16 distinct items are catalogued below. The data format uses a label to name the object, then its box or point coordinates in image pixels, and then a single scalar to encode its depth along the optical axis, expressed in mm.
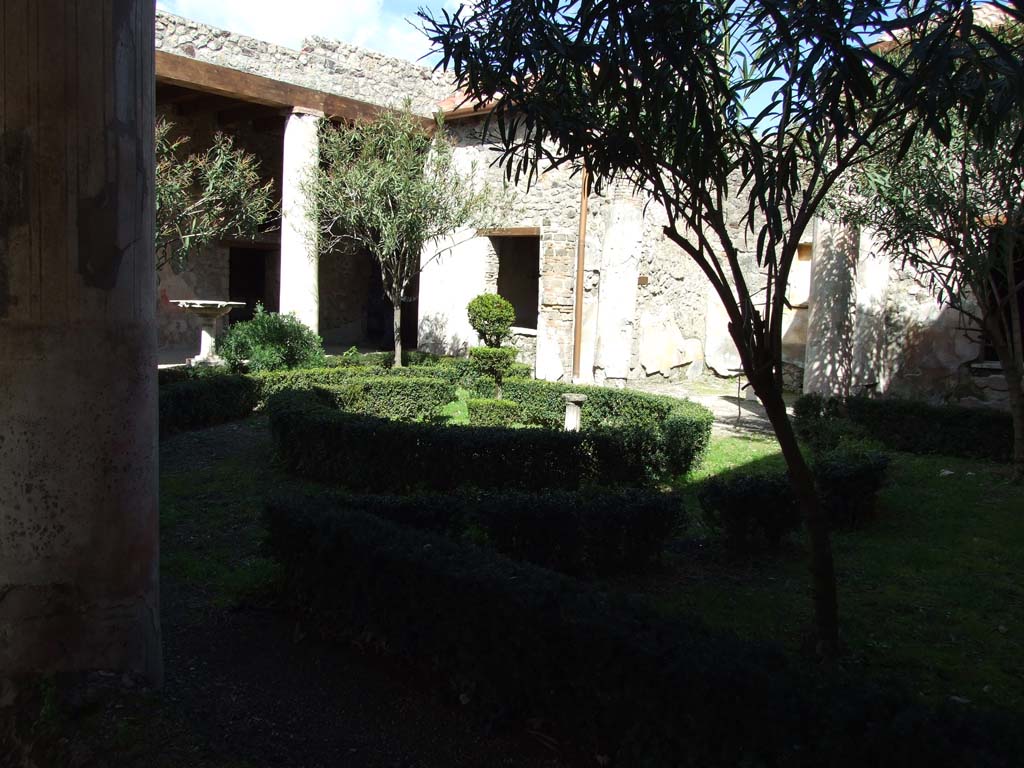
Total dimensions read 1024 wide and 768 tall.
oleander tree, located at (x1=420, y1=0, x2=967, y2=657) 3031
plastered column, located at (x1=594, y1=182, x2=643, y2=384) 14508
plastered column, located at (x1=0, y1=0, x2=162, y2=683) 2873
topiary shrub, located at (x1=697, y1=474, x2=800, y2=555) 5734
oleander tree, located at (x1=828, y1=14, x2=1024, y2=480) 7820
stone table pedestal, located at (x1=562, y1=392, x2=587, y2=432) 9906
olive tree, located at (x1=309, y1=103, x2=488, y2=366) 13656
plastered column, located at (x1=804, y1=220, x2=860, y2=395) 11078
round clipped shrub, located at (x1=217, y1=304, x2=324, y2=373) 12859
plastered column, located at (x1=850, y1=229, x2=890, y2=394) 10859
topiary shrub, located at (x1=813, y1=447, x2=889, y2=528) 6379
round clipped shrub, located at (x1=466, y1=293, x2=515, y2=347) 14281
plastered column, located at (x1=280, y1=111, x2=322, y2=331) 14578
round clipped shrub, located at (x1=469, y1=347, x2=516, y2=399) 12906
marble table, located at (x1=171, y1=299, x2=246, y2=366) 13766
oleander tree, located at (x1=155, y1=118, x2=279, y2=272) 13117
